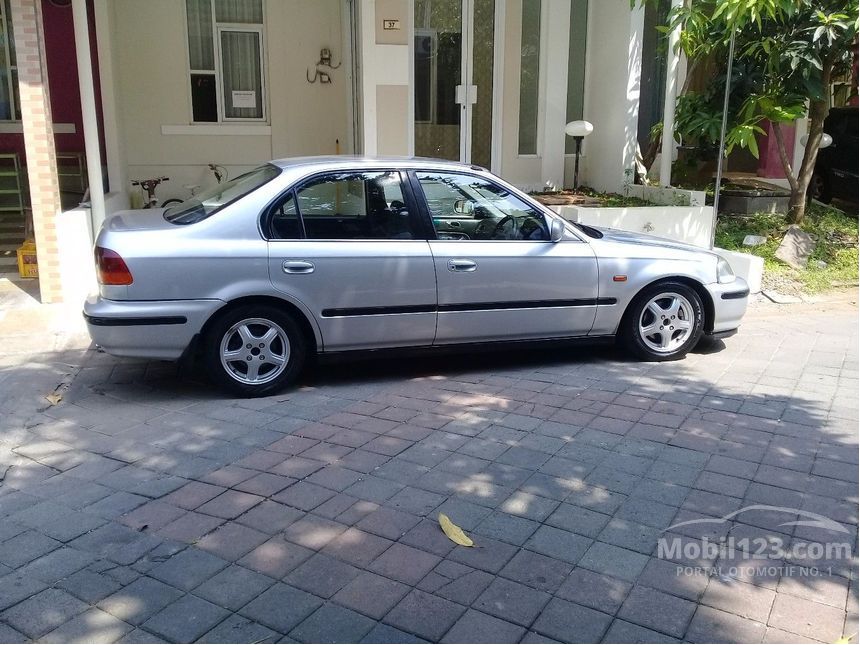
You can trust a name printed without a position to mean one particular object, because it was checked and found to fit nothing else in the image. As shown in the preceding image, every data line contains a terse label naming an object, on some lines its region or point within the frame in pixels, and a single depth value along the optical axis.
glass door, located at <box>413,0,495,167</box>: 10.65
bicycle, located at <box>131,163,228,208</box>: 10.90
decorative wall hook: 11.71
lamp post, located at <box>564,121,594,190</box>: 10.63
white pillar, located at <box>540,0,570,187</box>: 11.13
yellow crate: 8.71
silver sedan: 5.29
